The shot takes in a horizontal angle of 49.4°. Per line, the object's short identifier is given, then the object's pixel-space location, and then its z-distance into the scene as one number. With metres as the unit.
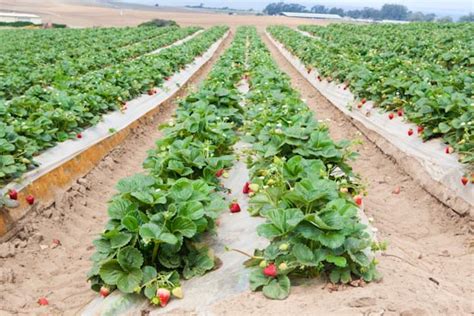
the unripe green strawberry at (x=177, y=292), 3.28
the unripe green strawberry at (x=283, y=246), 3.12
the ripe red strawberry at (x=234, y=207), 4.58
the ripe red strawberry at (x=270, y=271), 3.17
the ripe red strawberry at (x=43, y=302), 3.79
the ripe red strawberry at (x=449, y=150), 5.68
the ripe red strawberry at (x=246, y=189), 4.94
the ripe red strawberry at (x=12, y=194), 4.84
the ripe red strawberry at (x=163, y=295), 3.22
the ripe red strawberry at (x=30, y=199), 5.06
